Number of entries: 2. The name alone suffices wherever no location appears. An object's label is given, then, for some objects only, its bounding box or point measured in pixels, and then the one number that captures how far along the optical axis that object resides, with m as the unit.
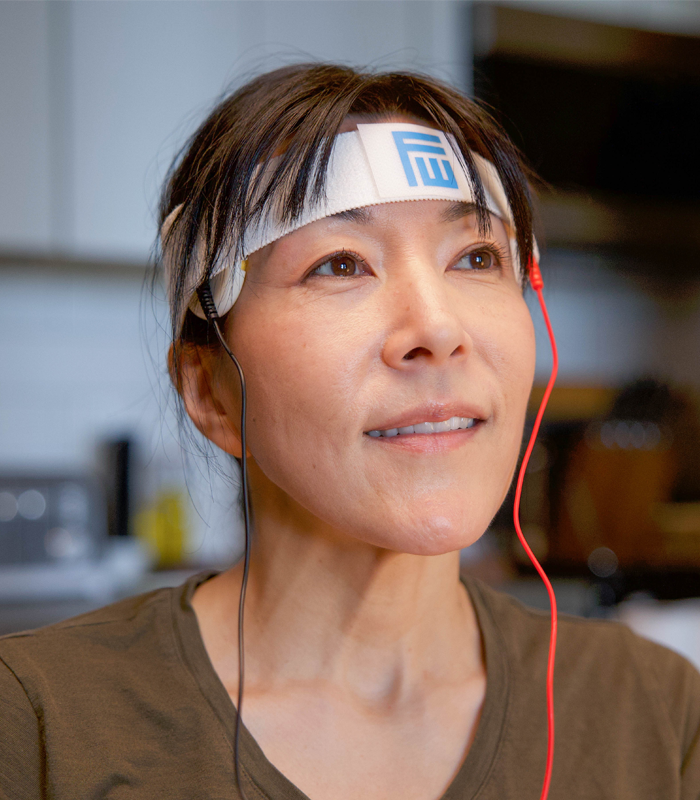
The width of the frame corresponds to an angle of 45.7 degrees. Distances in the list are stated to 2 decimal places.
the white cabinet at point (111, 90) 2.11
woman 0.75
